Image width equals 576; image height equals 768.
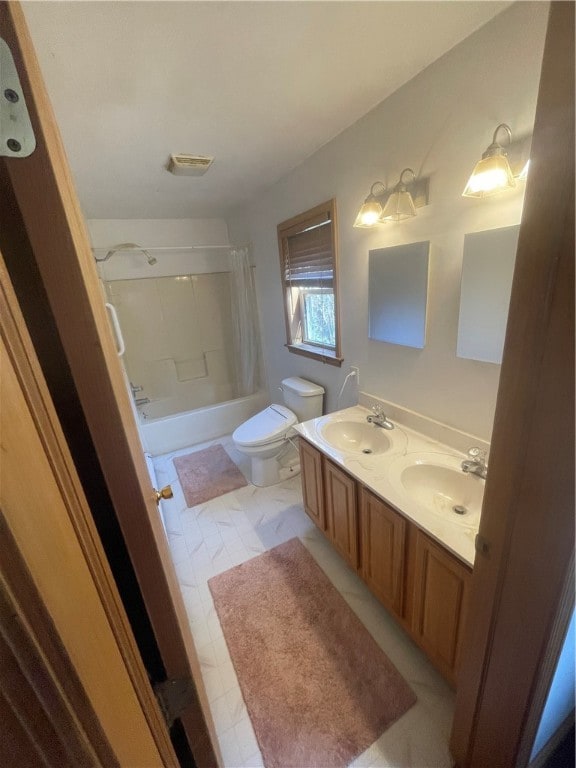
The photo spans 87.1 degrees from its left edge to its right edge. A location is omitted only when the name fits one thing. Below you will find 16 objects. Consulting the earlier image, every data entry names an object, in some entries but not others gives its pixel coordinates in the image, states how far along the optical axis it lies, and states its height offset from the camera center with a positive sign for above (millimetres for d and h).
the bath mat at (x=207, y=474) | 2400 -1455
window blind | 1920 +216
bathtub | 2938 -1213
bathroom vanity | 1019 -889
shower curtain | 2975 -248
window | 1903 +51
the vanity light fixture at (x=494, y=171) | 963 +316
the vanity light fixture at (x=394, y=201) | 1282 +343
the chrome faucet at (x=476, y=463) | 1181 -716
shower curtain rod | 2807 +496
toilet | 2232 -977
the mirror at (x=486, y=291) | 1071 -60
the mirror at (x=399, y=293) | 1378 -54
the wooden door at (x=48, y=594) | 314 -318
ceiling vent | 1702 +754
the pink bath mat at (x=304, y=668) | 1086 -1522
